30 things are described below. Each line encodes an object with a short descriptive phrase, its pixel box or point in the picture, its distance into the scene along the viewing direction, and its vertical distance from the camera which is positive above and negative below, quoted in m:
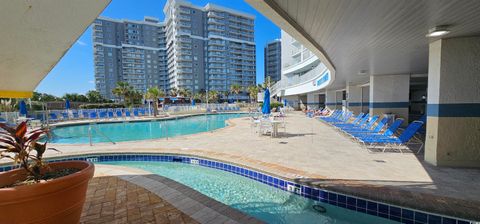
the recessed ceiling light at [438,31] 3.77 +1.33
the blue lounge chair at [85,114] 19.77 -0.83
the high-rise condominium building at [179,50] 67.44 +19.57
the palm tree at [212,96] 53.27 +2.15
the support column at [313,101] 29.56 +0.38
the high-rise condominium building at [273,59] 95.21 +20.71
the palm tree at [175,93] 57.28 +3.24
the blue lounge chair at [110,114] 20.00 -0.86
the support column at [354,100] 15.41 +0.25
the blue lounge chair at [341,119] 11.02 -0.86
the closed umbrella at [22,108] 14.40 -0.16
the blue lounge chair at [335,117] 12.26 -0.79
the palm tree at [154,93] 23.69 +1.31
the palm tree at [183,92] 55.31 +3.31
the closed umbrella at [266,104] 9.59 +0.00
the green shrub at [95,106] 32.84 -0.13
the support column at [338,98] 23.12 +0.60
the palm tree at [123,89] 28.88 +2.20
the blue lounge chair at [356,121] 9.52 -0.83
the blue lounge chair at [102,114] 19.84 -0.85
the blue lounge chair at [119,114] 20.31 -0.87
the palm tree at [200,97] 58.22 +2.07
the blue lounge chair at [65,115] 19.01 -0.93
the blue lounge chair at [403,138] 5.73 -0.98
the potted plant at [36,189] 1.71 -0.73
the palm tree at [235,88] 53.78 +4.21
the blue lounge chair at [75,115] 19.58 -0.91
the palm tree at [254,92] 44.30 +2.57
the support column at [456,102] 4.41 +0.01
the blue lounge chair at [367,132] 7.03 -1.00
